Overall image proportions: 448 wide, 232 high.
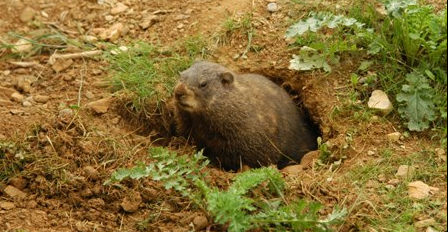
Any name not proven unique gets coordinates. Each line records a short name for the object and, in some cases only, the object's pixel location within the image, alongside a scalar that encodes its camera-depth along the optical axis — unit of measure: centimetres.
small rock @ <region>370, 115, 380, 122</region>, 1087
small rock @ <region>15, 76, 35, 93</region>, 1206
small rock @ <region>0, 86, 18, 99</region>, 1177
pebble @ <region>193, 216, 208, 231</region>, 877
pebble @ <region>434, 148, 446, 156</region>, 1001
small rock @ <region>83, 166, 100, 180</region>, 974
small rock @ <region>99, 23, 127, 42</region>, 1305
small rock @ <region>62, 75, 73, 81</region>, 1221
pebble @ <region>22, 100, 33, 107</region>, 1157
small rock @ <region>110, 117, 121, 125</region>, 1129
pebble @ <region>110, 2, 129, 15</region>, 1355
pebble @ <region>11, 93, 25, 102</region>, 1170
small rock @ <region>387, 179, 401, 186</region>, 958
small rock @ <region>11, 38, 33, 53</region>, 1296
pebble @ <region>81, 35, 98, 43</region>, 1306
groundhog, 1112
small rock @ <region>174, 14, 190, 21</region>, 1311
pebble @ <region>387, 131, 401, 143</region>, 1048
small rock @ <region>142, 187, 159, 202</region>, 938
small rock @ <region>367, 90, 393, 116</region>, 1091
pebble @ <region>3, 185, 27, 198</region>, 964
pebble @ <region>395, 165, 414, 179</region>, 967
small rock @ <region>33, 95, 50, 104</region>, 1177
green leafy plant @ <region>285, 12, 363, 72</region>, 1142
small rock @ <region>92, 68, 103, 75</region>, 1233
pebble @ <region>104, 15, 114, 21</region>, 1352
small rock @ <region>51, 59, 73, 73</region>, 1248
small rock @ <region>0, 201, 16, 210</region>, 941
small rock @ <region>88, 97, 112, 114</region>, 1134
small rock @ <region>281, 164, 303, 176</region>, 1026
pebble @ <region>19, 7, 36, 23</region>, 1361
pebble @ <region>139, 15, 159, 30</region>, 1315
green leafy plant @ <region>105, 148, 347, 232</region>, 819
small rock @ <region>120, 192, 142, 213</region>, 927
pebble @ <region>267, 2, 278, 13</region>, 1277
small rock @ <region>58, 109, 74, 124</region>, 1053
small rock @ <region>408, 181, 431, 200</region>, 928
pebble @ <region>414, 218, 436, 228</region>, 878
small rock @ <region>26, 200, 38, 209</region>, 946
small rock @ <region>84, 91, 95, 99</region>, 1180
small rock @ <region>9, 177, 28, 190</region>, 978
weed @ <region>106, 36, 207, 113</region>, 1191
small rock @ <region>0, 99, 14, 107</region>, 1143
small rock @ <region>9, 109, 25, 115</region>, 1116
